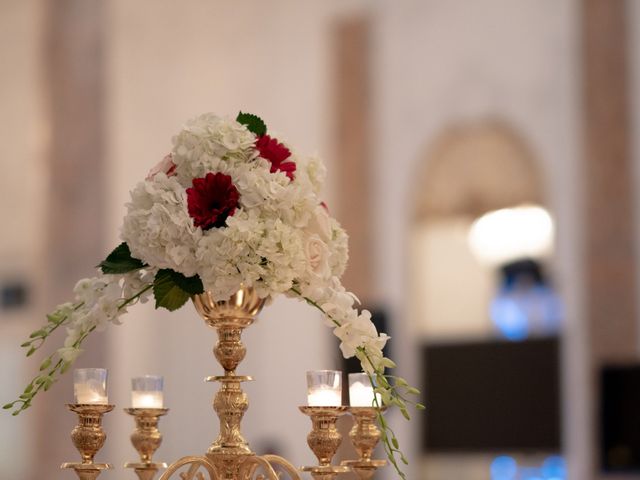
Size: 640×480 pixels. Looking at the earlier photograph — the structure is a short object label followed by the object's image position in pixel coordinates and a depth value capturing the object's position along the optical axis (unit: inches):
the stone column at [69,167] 608.6
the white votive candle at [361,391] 154.3
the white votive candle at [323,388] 148.9
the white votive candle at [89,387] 151.9
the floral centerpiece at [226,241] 142.0
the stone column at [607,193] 557.5
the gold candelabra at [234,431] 148.1
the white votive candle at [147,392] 163.6
